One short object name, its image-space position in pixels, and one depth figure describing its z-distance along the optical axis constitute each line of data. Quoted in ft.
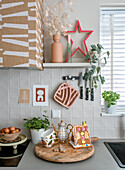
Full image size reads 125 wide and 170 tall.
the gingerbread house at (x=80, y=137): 4.81
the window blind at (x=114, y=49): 6.55
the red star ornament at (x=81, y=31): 5.80
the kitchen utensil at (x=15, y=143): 4.85
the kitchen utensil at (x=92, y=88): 5.90
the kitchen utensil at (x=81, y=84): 5.84
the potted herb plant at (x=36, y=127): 5.34
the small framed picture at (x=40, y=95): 5.93
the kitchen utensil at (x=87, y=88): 5.90
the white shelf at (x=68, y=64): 5.21
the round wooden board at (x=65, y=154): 4.20
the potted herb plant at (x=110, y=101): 5.97
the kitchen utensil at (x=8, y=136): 4.90
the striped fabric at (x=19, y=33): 4.52
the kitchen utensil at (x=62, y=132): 5.16
